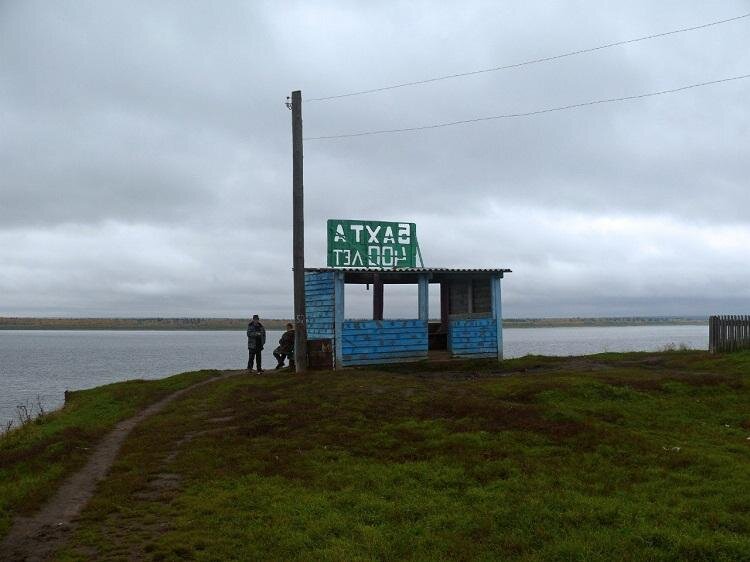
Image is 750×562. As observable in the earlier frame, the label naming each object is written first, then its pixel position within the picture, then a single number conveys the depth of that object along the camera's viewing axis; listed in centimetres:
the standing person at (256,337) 2570
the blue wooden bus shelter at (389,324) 2503
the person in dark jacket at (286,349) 2669
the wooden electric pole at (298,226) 2295
